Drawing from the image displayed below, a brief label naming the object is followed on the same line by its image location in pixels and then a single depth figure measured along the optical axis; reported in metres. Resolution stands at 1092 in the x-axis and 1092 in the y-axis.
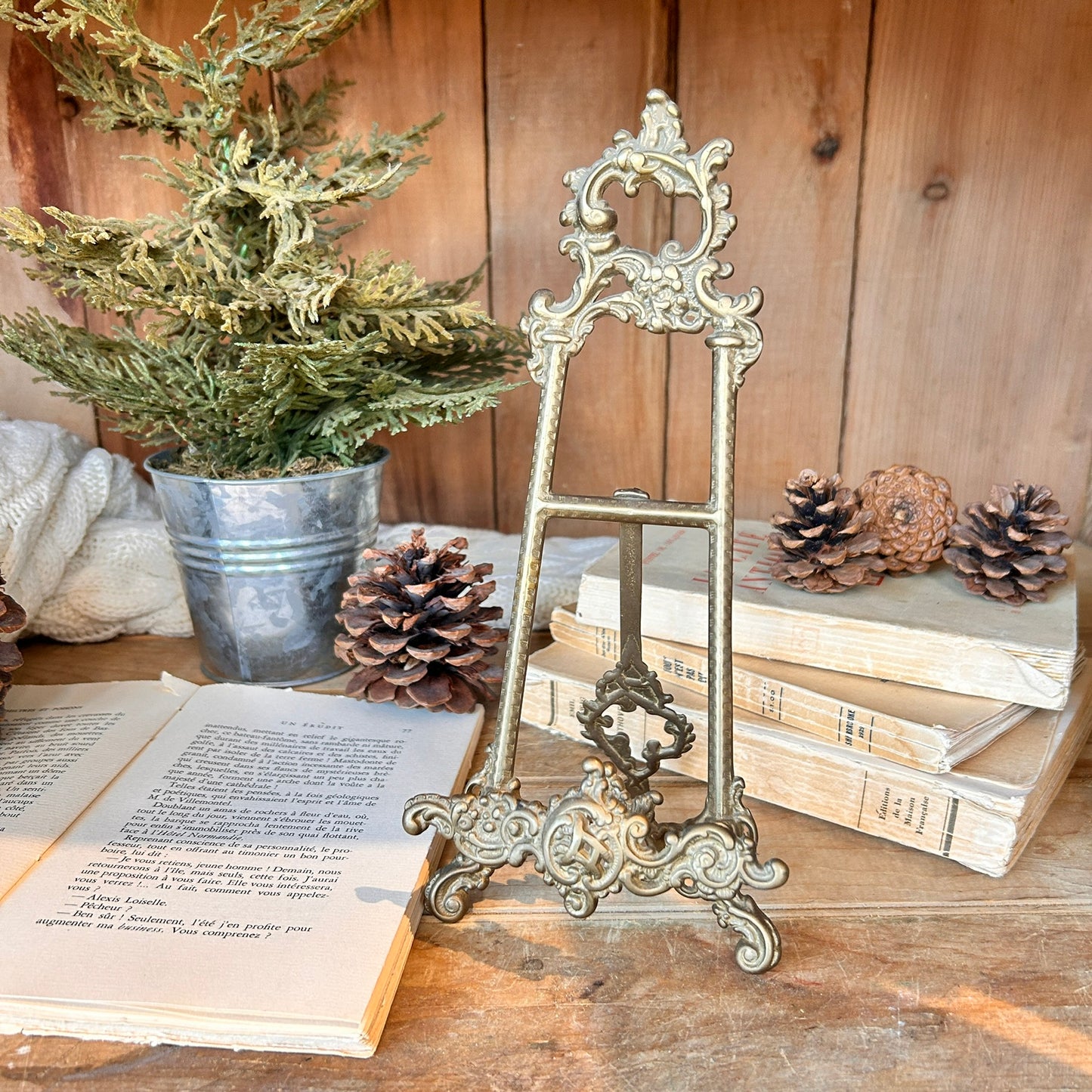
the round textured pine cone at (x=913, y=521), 0.68
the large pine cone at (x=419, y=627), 0.67
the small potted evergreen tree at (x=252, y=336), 0.65
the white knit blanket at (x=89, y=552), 0.80
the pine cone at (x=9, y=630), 0.64
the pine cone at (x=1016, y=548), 0.64
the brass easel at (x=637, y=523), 0.45
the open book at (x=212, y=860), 0.42
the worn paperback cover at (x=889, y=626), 0.57
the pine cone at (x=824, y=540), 0.65
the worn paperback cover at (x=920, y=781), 0.52
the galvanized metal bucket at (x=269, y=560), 0.70
